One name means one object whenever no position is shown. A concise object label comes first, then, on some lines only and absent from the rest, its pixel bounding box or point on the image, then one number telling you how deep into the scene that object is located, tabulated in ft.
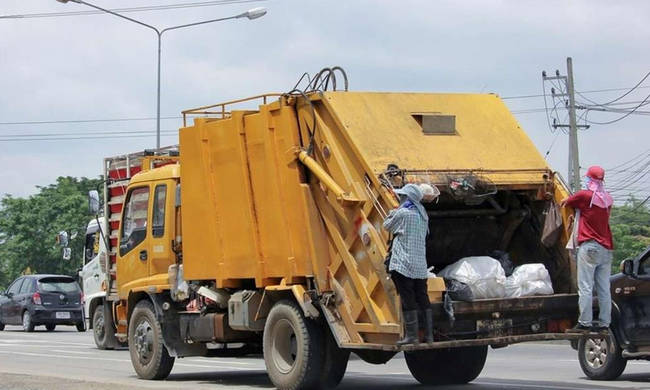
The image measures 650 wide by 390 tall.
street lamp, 96.70
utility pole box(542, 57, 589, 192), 136.26
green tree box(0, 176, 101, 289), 197.98
